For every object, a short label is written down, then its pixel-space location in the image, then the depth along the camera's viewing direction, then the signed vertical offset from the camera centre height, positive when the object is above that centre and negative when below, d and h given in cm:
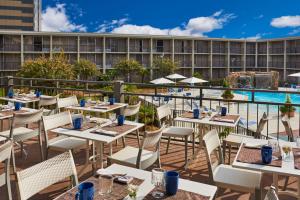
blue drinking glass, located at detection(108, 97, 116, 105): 486 -13
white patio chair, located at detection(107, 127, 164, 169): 267 -76
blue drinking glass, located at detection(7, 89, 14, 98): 581 +0
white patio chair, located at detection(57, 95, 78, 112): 484 -16
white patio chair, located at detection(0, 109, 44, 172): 355 -53
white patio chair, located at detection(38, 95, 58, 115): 530 -13
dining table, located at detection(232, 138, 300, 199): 207 -61
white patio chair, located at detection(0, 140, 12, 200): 220 -63
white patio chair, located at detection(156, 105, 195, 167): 392 -60
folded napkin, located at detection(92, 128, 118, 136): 294 -47
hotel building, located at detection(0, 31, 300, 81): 2396 +520
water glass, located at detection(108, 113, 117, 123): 349 -35
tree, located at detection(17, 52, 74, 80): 1470 +159
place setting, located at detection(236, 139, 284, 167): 218 -57
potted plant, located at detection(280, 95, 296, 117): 1139 -70
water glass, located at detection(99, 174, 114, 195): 169 -65
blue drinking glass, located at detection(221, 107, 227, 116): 396 -26
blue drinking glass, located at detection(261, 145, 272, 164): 218 -55
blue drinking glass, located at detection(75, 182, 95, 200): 154 -64
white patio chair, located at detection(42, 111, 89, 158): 327 -68
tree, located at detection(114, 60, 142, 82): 2436 +289
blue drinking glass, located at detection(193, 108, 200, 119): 384 -29
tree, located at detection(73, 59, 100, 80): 2258 +252
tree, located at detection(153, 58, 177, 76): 2609 +326
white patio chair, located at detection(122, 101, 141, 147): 417 -27
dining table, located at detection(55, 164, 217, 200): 167 -70
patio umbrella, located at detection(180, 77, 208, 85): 1793 +117
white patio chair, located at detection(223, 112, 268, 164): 349 -66
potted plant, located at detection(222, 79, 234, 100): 1624 +4
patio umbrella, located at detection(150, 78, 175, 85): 1811 +108
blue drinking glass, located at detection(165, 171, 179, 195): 170 -64
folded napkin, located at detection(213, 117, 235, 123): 360 -38
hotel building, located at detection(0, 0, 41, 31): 4074 +1409
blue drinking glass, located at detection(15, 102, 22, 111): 429 -22
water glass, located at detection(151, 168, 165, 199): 176 -63
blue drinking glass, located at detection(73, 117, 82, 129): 314 -38
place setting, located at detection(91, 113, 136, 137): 299 -44
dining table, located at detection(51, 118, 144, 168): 287 -48
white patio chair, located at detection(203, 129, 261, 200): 235 -85
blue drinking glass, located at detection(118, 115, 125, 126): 333 -36
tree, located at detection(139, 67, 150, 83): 2590 +254
